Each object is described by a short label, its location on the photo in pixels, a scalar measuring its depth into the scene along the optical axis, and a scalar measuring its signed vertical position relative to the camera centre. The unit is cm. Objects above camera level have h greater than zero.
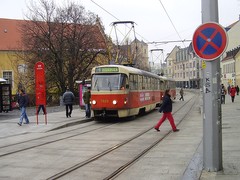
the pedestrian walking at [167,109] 1480 -72
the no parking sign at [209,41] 695 +92
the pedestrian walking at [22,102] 1828 -42
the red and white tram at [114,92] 1931 +0
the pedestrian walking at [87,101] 2141 -50
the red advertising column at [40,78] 1842 +74
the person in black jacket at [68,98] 2141 -32
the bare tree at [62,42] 4266 +585
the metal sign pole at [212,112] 706 -42
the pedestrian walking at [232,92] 3588 -25
